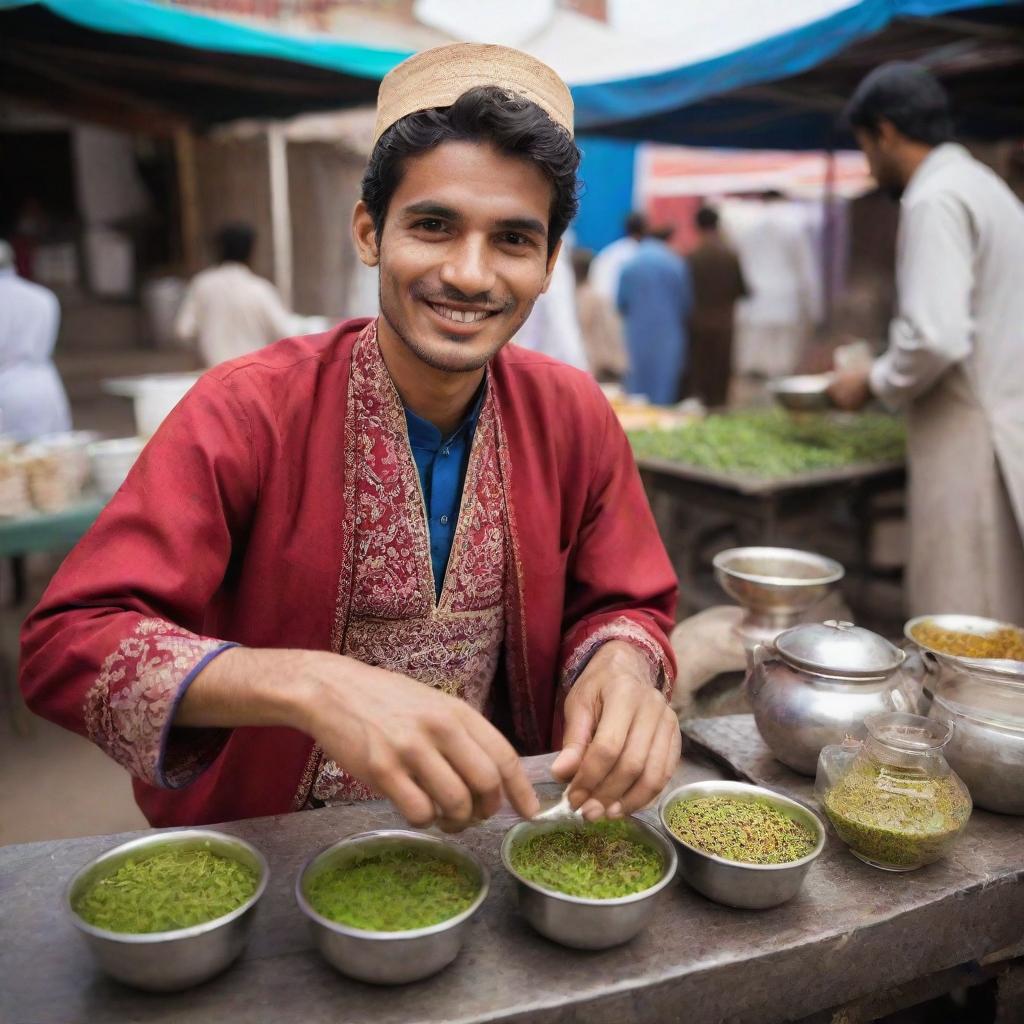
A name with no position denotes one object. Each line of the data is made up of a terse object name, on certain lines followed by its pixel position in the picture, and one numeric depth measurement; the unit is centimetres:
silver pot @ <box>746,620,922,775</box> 175
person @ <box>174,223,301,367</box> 635
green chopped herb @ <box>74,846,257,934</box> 123
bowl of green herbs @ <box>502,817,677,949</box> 126
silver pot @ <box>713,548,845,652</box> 259
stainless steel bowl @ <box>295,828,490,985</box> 117
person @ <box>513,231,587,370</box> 645
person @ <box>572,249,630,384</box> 1046
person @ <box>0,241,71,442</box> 533
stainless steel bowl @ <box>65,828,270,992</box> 114
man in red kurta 132
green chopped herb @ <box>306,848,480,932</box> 126
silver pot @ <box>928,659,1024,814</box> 165
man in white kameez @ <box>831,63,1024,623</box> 370
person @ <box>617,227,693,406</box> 973
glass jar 149
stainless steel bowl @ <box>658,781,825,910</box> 136
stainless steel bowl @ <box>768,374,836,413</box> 471
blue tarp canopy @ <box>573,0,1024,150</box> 467
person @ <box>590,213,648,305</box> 1036
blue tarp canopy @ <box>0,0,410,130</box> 494
